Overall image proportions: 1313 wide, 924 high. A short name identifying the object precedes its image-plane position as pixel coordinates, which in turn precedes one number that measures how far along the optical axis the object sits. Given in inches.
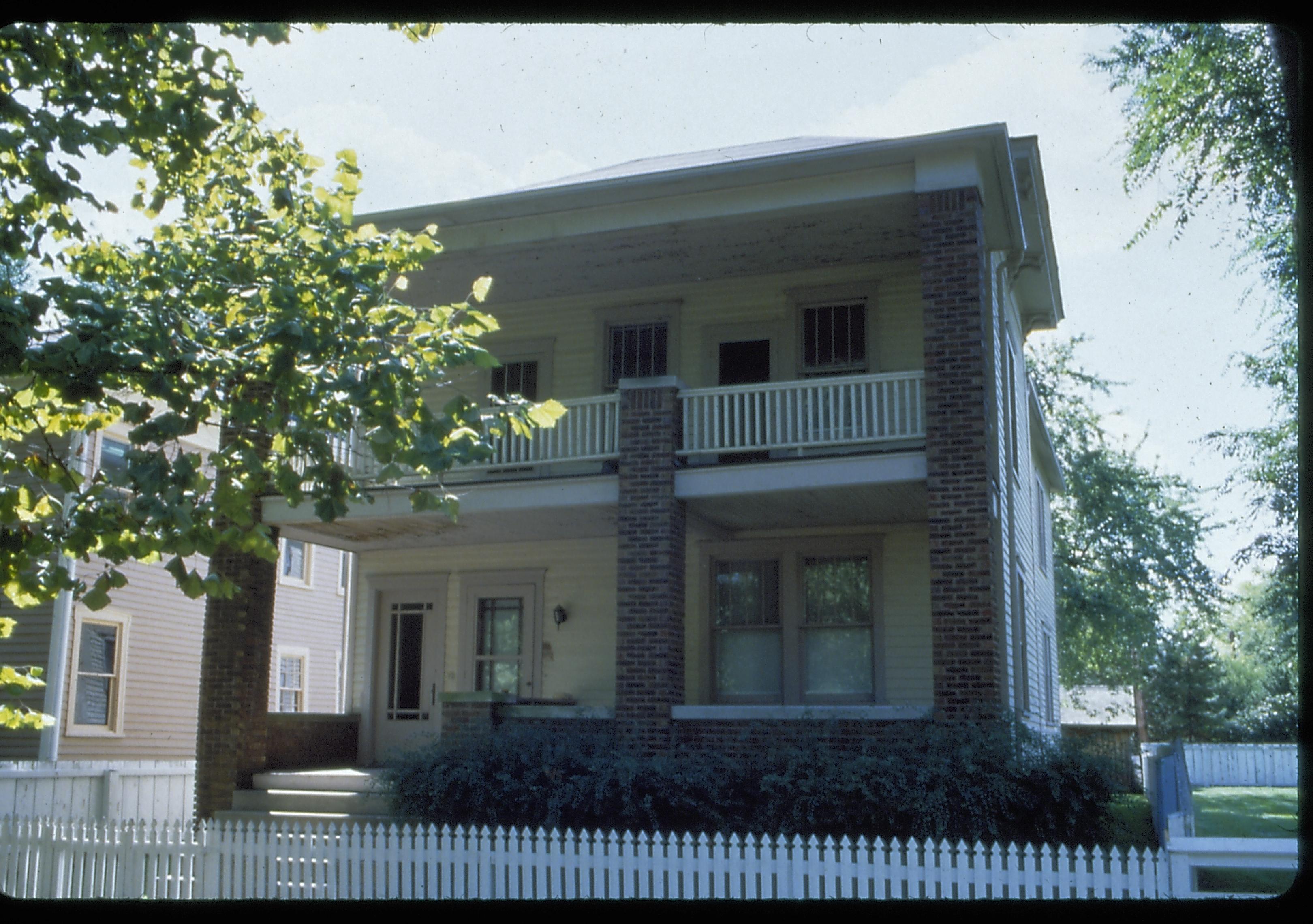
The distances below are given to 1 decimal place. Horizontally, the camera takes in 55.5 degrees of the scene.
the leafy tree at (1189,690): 1948.8
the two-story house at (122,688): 643.5
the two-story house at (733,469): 482.6
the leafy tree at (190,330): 299.0
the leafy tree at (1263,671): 1255.2
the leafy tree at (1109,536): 1272.1
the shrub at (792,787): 401.1
